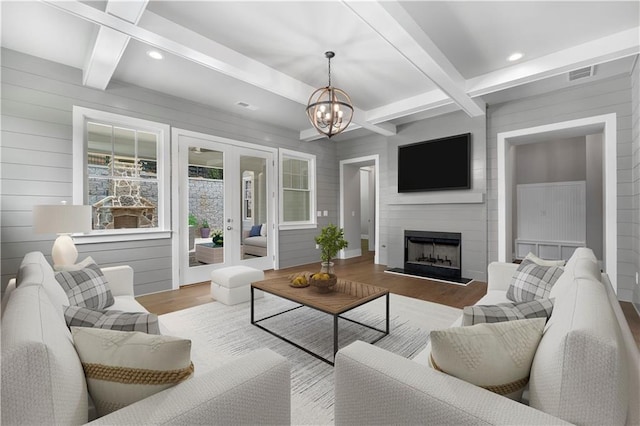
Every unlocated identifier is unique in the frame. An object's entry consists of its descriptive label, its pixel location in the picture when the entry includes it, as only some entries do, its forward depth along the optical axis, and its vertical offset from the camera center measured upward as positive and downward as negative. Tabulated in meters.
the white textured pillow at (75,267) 2.22 -0.42
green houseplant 2.73 -0.30
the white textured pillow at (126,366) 0.91 -0.49
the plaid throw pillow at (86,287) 1.93 -0.51
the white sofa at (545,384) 0.76 -0.56
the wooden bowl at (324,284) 2.59 -0.64
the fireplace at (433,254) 5.03 -0.79
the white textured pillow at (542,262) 2.32 -0.42
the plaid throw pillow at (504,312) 1.20 -0.43
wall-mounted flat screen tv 4.89 +0.84
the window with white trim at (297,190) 5.93 +0.48
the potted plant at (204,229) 4.64 -0.26
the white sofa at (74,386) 0.71 -0.52
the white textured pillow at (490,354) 0.96 -0.49
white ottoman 3.46 -0.87
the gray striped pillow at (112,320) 1.17 -0.44
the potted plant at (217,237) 4.79 -0.40
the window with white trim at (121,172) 3.58 +0.56
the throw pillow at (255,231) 5.35 -0.34
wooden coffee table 2.26 -0.73
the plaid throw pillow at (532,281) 2.00 -0.52
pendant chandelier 2.96 +1.04
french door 4.41 +0.13
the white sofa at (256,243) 5.26 -0.57
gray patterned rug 1.91 -1.14
